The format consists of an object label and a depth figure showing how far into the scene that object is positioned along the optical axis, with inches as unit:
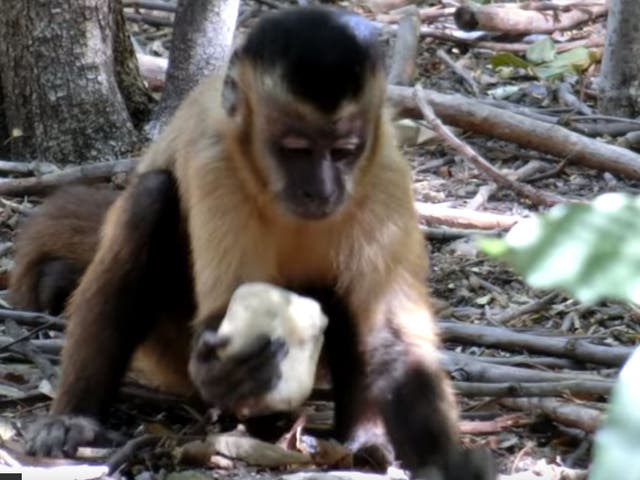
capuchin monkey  305.3
